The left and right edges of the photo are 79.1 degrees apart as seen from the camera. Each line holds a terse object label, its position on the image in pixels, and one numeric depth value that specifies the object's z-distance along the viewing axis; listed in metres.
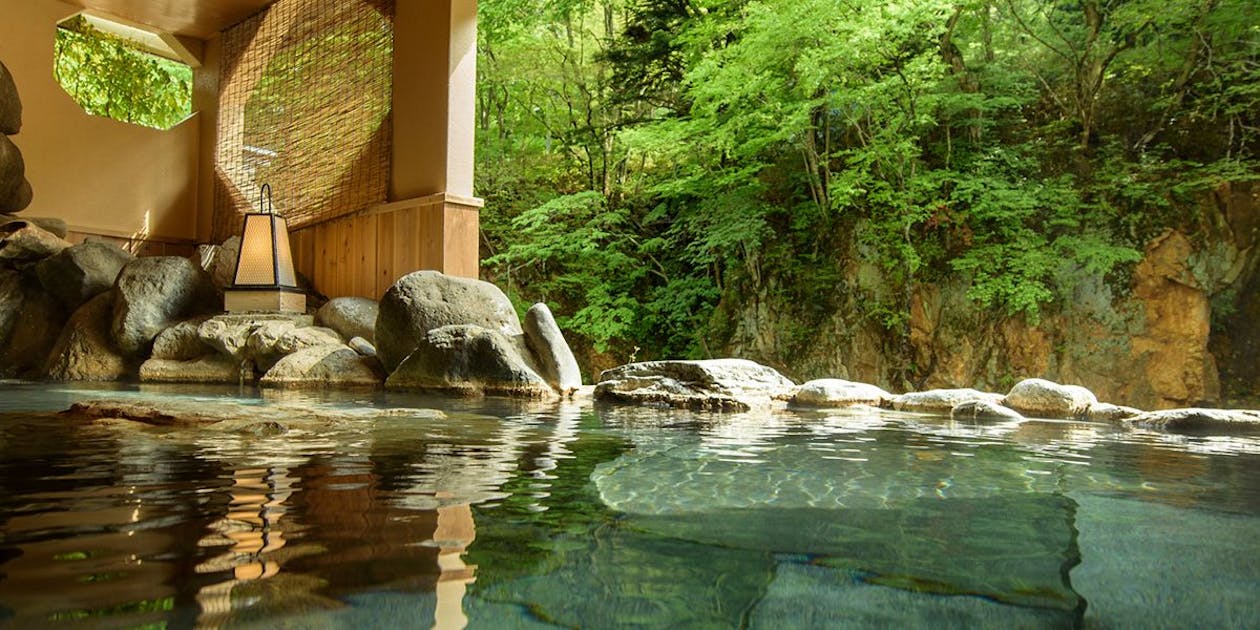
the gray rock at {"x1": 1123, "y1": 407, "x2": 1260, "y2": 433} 4.00
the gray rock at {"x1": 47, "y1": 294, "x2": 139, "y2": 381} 7.85
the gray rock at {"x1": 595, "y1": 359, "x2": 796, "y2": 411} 5.11
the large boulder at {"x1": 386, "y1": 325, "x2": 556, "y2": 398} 5.74
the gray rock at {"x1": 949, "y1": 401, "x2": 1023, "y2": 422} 4.45
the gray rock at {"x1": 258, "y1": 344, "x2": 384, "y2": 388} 6.68
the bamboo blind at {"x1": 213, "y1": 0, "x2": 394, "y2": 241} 9.16
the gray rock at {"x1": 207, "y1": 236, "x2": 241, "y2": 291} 9.87
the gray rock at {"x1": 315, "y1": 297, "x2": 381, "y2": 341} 8.09
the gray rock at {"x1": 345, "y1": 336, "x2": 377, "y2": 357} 7.50
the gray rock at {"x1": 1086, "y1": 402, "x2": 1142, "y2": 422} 4.50
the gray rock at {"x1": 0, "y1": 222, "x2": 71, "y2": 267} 8.93
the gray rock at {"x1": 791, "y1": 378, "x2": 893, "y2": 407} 5.28
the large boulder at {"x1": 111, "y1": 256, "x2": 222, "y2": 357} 8.02
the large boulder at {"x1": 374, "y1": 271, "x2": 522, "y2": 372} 6.81
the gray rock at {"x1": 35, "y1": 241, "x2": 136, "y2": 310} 8.80
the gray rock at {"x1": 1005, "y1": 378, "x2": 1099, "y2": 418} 4.80
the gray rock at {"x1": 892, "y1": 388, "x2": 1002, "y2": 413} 4.93
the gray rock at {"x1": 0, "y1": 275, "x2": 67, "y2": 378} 8.62
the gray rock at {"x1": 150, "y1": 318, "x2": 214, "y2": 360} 7.74
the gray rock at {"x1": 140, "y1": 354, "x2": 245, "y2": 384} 7.42
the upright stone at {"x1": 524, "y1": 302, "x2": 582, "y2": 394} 5.94
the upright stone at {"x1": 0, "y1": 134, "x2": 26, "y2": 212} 9.26
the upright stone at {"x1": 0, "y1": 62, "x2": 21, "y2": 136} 9.37
